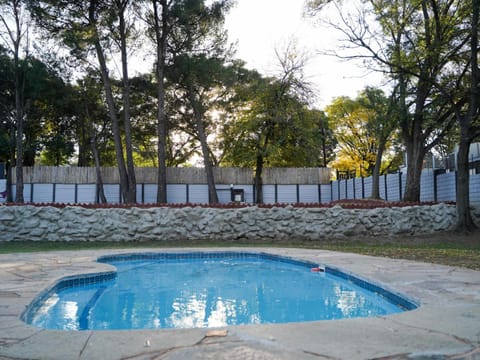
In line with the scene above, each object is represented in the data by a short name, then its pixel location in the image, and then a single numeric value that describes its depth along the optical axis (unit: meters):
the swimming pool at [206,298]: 4.91
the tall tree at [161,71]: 18.80
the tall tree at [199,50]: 19.56
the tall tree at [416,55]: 13.55
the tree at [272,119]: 24.72
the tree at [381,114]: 15.98
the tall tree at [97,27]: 17.78
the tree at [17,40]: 21.06
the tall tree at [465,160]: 13.07
